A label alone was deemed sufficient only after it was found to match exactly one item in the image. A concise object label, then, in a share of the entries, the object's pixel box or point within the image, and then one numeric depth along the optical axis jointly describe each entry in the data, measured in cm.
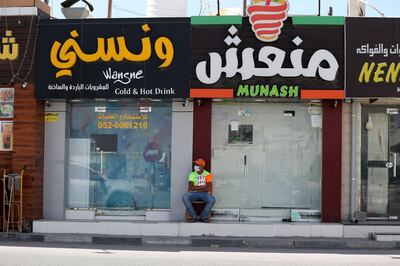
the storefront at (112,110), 1348
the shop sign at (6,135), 1375
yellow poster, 1407
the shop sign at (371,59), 1314
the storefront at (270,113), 1323
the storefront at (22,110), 1348
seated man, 1298
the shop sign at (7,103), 1379
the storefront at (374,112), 1316
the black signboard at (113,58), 1343
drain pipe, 1339
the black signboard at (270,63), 1321
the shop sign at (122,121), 1409
